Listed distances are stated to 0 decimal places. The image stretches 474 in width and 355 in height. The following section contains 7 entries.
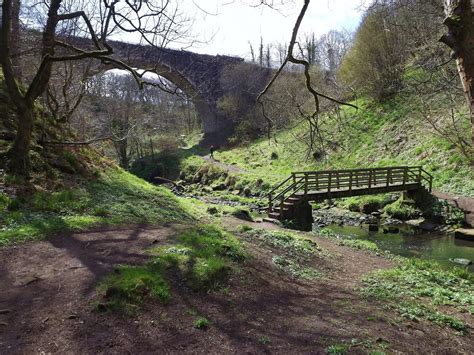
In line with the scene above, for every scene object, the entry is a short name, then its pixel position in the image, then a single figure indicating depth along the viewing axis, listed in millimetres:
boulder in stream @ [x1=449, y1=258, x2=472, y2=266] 11656
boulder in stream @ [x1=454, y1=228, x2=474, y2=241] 14769
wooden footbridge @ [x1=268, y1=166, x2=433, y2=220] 17109
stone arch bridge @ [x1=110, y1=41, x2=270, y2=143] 45188
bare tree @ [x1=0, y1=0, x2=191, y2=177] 8875
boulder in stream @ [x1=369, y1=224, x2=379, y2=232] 17109
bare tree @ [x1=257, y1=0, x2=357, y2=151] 5074
